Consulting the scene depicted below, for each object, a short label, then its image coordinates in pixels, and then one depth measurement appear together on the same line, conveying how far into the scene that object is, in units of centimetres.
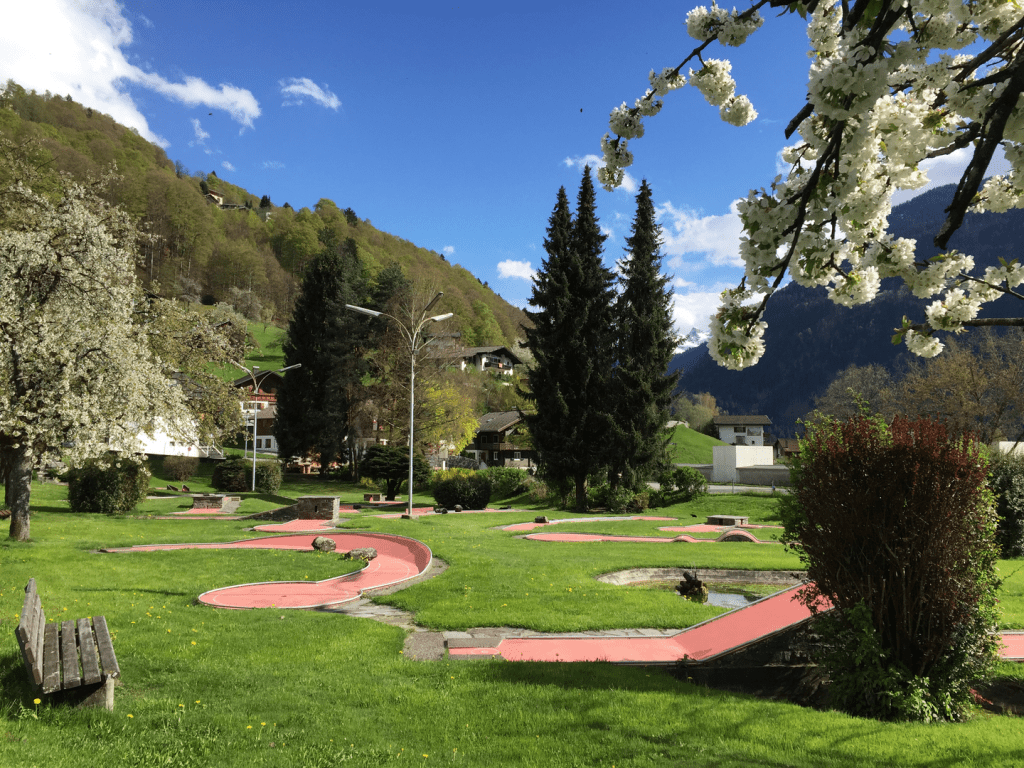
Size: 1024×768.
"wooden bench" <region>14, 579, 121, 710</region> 506
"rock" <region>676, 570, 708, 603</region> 1284
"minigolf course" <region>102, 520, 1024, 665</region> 795
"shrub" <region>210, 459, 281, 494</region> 3766
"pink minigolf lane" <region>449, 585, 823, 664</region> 793
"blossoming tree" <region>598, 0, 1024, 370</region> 323
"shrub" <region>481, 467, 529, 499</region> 4219
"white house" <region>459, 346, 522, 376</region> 10038
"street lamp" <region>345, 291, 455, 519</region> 2284
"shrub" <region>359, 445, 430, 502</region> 3162
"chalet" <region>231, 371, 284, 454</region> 7900
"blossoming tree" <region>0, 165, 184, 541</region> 1477
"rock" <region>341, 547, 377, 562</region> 1503
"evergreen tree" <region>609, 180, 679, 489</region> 3309
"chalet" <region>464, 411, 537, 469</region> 7281
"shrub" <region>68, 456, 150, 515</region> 2361
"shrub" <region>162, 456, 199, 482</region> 4581
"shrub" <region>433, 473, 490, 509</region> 3133
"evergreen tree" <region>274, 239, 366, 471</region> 5181
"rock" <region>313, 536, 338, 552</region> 1670
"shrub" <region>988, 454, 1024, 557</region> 1800
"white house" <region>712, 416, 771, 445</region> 11744
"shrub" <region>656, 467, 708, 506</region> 3469
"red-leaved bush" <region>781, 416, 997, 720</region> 638
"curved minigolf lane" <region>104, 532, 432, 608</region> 1091
